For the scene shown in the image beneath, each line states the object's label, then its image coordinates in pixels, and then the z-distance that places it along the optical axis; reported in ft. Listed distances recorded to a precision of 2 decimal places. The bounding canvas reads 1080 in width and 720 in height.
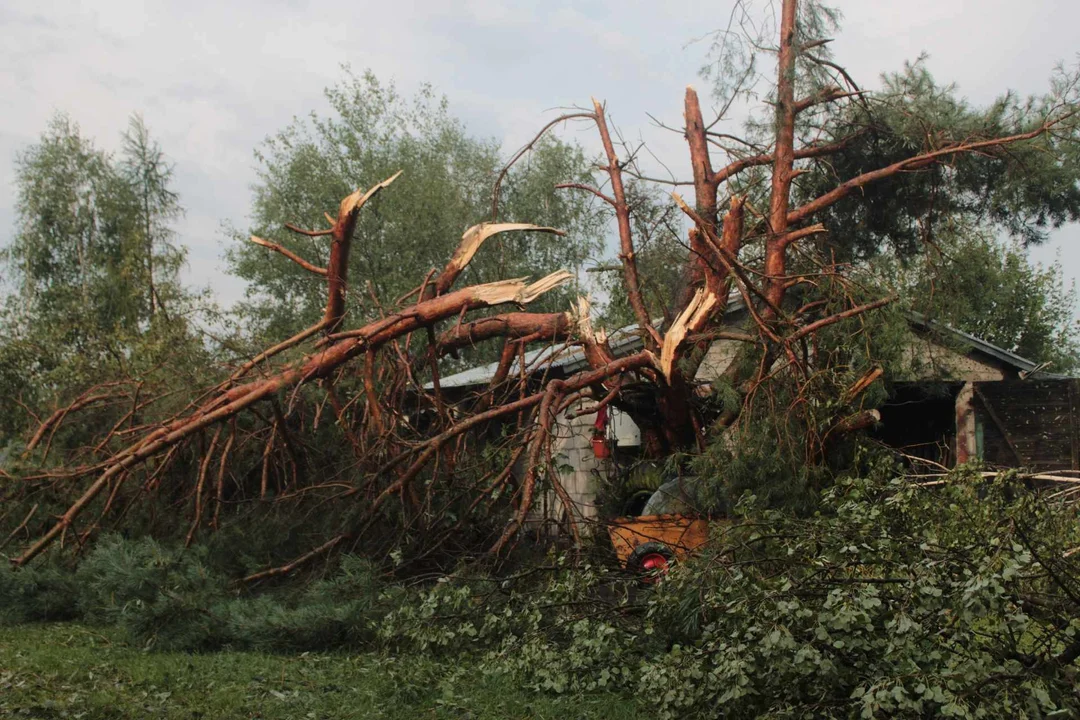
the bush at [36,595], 22.66
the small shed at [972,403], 30.07
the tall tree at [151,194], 70.64
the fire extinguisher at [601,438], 25.81
